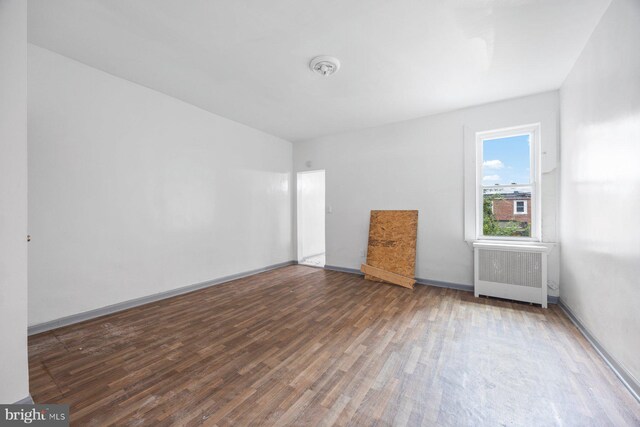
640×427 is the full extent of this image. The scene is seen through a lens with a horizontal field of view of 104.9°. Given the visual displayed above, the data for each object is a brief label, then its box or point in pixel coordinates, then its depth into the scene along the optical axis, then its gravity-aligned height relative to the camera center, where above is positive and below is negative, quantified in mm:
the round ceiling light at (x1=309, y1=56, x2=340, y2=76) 2592 +1606
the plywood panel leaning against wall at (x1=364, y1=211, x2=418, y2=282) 4285 -544
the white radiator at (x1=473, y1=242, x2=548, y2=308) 3174 -814
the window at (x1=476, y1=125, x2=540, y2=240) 3598 +418
